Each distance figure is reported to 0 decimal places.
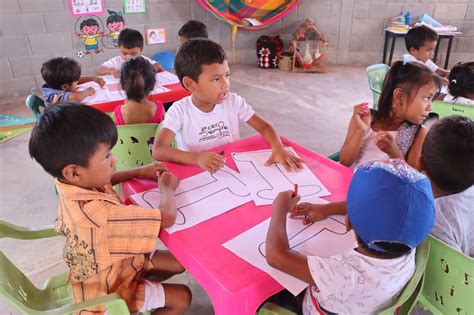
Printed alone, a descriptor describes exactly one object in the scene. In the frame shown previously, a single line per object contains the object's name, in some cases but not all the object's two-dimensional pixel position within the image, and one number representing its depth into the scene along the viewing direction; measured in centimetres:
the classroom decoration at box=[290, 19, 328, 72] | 538
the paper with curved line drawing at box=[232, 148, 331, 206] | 124
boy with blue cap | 80
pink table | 89
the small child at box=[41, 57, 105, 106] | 230
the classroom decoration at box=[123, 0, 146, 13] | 477
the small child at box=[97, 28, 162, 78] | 291
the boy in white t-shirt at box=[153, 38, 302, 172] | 164
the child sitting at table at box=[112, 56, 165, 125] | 198
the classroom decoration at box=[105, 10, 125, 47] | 471
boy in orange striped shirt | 104
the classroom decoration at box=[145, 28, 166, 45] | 507
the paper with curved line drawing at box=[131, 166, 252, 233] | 113
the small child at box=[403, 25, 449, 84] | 314
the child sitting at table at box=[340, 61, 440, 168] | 163
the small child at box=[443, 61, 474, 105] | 240
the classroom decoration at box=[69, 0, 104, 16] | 445
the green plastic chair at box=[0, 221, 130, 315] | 98
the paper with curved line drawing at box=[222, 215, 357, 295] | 92
